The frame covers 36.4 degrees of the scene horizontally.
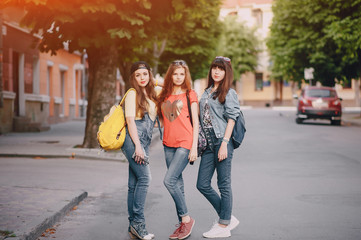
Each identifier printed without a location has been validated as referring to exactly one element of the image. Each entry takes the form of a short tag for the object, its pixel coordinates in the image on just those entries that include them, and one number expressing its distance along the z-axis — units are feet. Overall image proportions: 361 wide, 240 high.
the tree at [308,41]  93.45
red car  80.07
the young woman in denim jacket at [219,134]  17.30
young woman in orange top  17.06
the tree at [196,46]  99.04
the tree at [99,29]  38.19
